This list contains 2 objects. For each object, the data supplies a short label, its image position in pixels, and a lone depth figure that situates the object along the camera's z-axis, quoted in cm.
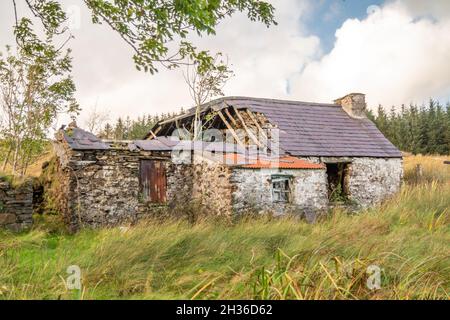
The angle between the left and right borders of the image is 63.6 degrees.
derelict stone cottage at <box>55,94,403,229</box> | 1016
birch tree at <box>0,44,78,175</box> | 1272
